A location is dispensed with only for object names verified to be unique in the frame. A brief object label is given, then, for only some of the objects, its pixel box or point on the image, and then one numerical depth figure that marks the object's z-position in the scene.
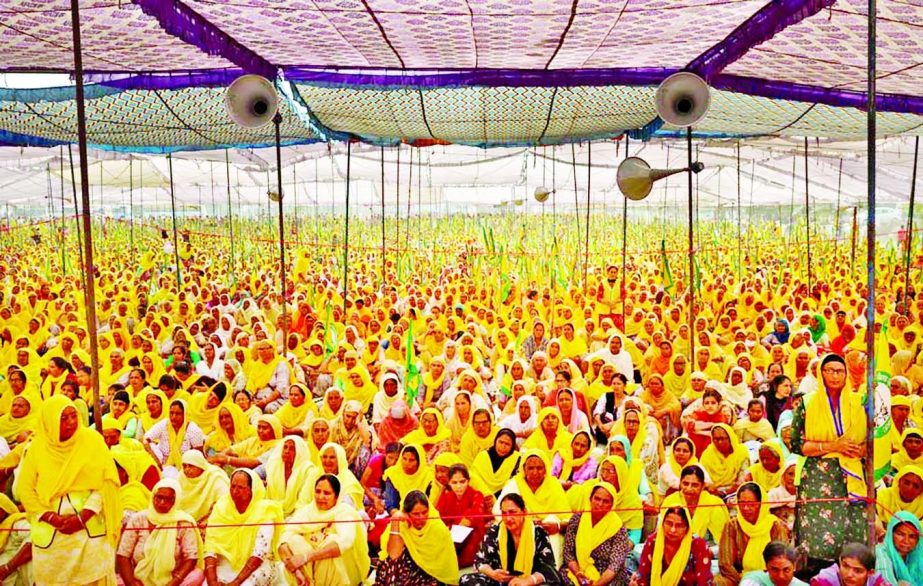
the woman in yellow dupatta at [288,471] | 4.48
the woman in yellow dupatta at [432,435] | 5.50
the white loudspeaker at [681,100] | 4.24
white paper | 4.25
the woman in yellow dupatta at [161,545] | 3.80
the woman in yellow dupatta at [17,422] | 5.59
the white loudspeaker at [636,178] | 4.53
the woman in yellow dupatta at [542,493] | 4.30
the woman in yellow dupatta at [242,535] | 3.86
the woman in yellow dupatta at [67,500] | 3.49
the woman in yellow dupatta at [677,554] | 3.76
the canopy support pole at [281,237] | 5.75
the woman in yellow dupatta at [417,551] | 3.93
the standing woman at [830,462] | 3.53
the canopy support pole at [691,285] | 5.73
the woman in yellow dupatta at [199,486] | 4.29
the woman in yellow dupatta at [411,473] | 4.73
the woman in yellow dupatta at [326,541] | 3.84
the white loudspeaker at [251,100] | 4.36
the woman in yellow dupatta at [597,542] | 4.01
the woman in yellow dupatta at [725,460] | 4.79
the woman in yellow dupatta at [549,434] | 5.29
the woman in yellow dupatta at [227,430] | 5.50
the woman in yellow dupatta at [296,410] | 6.11
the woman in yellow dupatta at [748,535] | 3.93
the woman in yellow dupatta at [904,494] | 3.95
